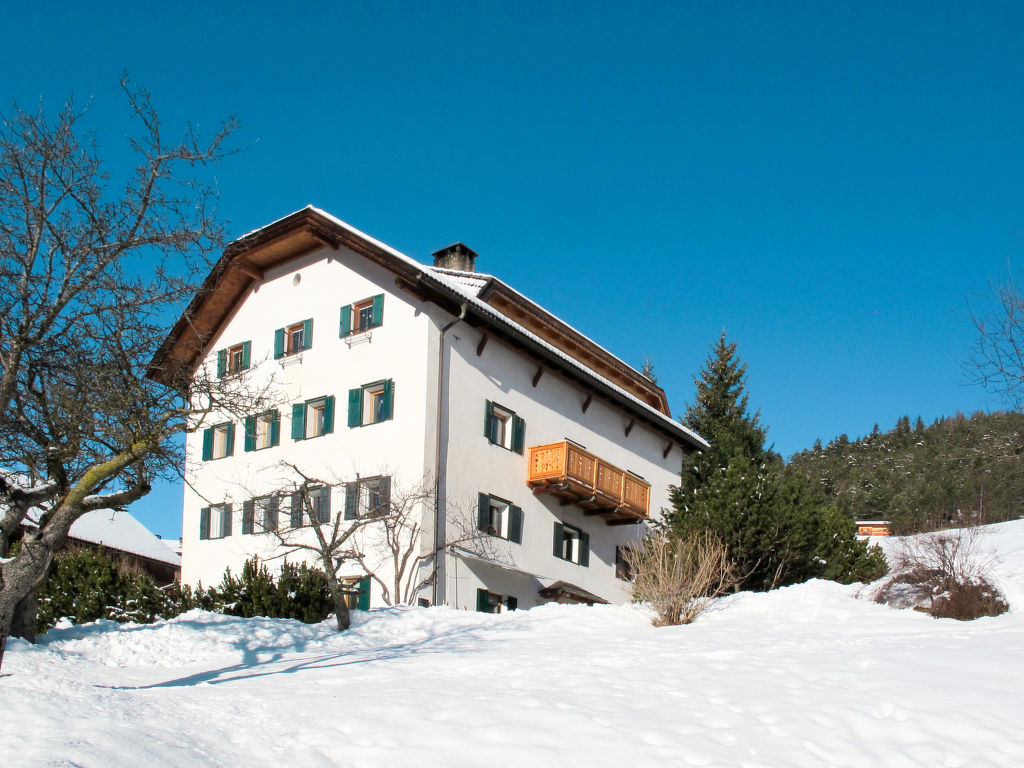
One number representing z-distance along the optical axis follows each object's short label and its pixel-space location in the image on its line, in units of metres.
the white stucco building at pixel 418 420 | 26.36
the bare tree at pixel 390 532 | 24.75
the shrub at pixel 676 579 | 18.56
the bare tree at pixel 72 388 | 12.59
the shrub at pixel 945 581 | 18.50
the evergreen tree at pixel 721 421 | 37.75
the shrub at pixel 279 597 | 19.89
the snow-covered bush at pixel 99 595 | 20.56
